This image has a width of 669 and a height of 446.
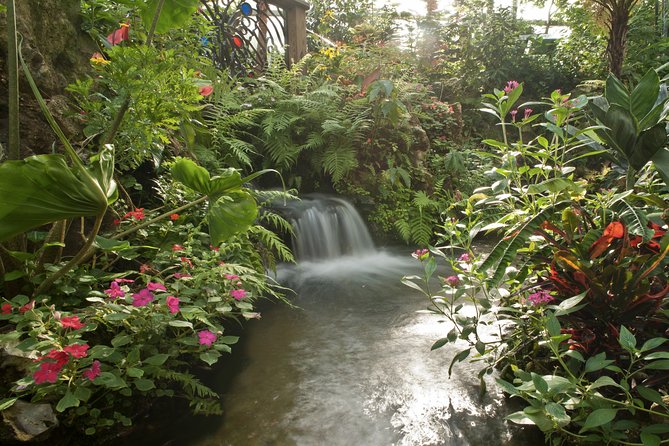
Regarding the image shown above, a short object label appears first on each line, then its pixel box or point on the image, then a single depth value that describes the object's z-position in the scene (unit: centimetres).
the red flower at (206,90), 246
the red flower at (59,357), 132
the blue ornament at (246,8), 573
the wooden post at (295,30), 630
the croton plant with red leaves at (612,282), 145
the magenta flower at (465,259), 208
